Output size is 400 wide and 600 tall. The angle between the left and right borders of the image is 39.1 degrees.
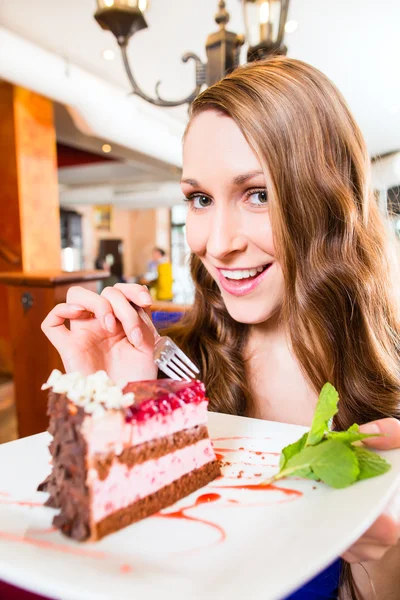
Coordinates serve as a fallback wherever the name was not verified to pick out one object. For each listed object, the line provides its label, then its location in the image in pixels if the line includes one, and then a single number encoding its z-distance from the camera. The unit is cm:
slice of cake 35
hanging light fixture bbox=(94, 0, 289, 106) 73
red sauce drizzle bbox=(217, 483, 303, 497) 37
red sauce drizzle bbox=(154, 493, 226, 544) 33
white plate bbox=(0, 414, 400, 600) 27
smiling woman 46
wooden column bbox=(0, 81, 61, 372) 215
